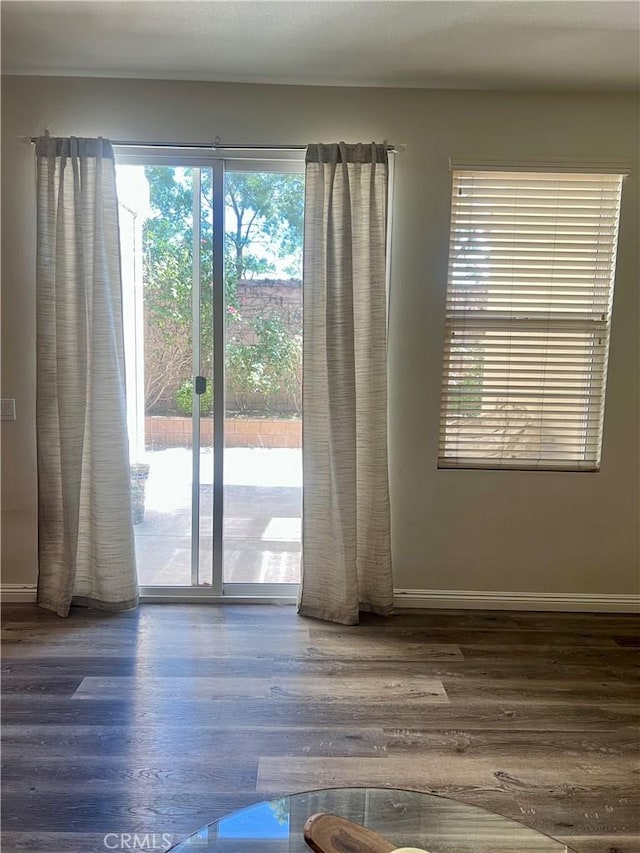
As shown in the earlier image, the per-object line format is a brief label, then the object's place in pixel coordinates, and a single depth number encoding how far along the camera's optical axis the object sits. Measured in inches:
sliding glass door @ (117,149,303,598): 112.1
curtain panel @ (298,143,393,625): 105.4
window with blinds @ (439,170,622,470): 111.3
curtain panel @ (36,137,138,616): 105.2
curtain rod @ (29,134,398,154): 108.7
